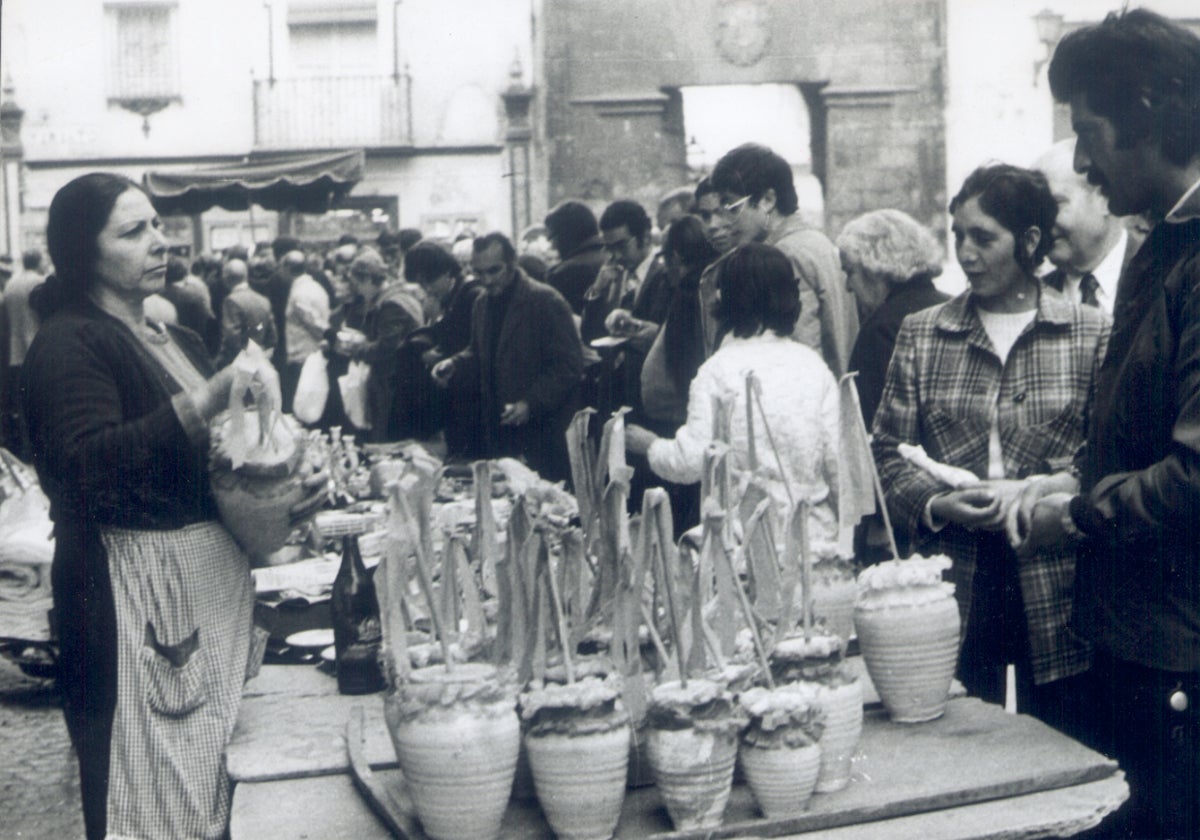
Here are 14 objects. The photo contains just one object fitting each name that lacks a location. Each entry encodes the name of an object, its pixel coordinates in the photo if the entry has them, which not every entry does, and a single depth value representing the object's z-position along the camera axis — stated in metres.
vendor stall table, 2.94
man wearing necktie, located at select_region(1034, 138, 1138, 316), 4.39
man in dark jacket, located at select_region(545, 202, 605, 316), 8.39
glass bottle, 3.58
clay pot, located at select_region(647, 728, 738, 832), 2.89
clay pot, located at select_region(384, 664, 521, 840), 2.86
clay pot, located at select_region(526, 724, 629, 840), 2.87
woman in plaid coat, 3.72
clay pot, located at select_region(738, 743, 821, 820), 2.92
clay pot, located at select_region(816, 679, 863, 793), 2.99
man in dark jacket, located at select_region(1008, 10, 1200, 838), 3.06
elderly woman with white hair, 4.67
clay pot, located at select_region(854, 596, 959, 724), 3.19
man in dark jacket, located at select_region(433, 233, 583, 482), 7.26
